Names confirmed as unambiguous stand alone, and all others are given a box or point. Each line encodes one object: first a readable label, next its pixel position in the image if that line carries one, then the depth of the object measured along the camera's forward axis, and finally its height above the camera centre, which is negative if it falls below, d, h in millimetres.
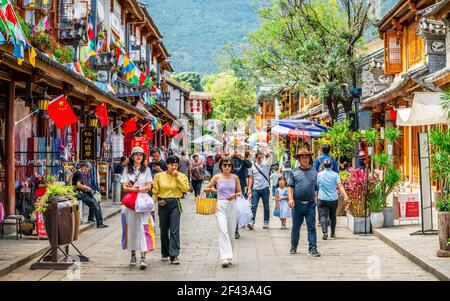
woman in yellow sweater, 11228 -295
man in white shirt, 16531 -279
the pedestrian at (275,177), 22856 -98
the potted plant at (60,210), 10609 -501
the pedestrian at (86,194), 15640 -401
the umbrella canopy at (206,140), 55500 +2766
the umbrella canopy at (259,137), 45500 +2406
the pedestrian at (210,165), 37612 +535
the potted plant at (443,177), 10781 -100
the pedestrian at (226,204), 10797 -473
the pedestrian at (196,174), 28344 +25
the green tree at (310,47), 30250 +5704
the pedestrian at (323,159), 15489 +295
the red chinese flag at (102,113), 21359 +1905
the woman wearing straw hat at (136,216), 10859 -624
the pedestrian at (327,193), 14148 -398
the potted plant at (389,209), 15453 -790
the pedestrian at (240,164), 15659 +233
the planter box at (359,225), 15281 -1128
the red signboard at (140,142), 31844 +1535
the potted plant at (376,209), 15367 -792
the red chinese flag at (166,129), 42781 +2830
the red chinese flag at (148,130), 35844 +2351
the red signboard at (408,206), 15633 -764
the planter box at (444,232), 10758 -923
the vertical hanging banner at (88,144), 22250 +1029
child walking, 16750 -669
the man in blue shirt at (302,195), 12109 -365
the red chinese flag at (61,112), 15820 +1472
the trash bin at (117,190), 23297 -461
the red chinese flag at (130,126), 28344 +2020
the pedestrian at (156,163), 14986 +304
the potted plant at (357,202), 15289 -633
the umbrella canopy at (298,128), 28086 +1872
